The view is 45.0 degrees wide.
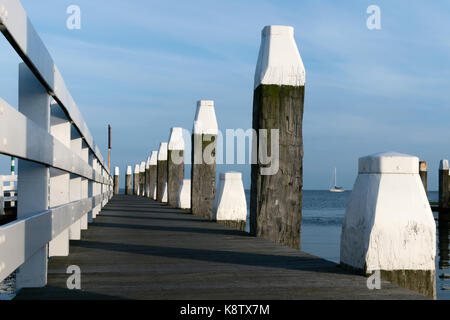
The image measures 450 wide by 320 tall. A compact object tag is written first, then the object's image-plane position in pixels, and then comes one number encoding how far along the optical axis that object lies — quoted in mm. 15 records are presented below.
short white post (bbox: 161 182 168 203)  23192
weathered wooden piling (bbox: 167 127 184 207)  19312
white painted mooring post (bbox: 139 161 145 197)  46656
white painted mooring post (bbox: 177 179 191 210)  16984
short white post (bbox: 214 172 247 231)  10172
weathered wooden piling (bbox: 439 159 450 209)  37188
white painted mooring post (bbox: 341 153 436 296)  3912
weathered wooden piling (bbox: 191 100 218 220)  12905
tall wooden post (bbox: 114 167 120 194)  57031
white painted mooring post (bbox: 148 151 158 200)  31484
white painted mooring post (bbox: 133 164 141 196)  52688
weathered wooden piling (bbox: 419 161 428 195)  33816
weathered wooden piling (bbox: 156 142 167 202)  25297
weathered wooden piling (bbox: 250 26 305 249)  6699
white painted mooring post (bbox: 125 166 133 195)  60475
